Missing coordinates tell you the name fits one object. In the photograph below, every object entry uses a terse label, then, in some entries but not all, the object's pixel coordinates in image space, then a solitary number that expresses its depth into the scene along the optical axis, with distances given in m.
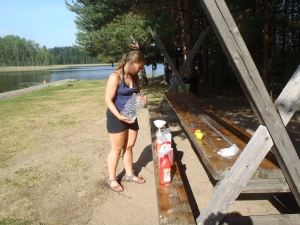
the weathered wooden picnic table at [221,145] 2.26
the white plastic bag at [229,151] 2.55
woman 2.98
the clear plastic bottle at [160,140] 3.16
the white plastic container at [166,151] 2.88
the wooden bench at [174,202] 2.13
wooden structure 1.78
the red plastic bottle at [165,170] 2.71
